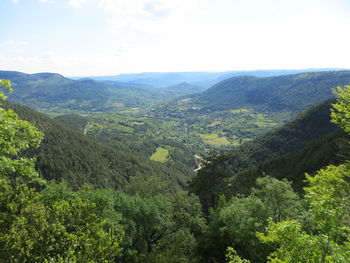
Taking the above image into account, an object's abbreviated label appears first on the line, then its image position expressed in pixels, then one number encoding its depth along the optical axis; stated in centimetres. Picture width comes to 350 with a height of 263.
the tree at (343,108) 1622
